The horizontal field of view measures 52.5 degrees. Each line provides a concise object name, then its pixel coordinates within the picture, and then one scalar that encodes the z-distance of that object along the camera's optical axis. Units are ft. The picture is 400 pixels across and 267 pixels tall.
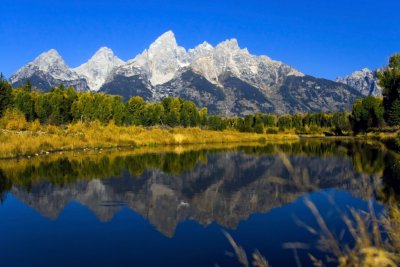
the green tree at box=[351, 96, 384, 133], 406.21
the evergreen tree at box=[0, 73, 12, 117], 256.38
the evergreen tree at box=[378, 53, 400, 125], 272.82
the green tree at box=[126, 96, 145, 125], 430.61
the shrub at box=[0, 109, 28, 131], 214.16
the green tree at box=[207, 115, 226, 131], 605.81
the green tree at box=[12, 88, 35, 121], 328.70
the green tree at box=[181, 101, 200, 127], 485.97
